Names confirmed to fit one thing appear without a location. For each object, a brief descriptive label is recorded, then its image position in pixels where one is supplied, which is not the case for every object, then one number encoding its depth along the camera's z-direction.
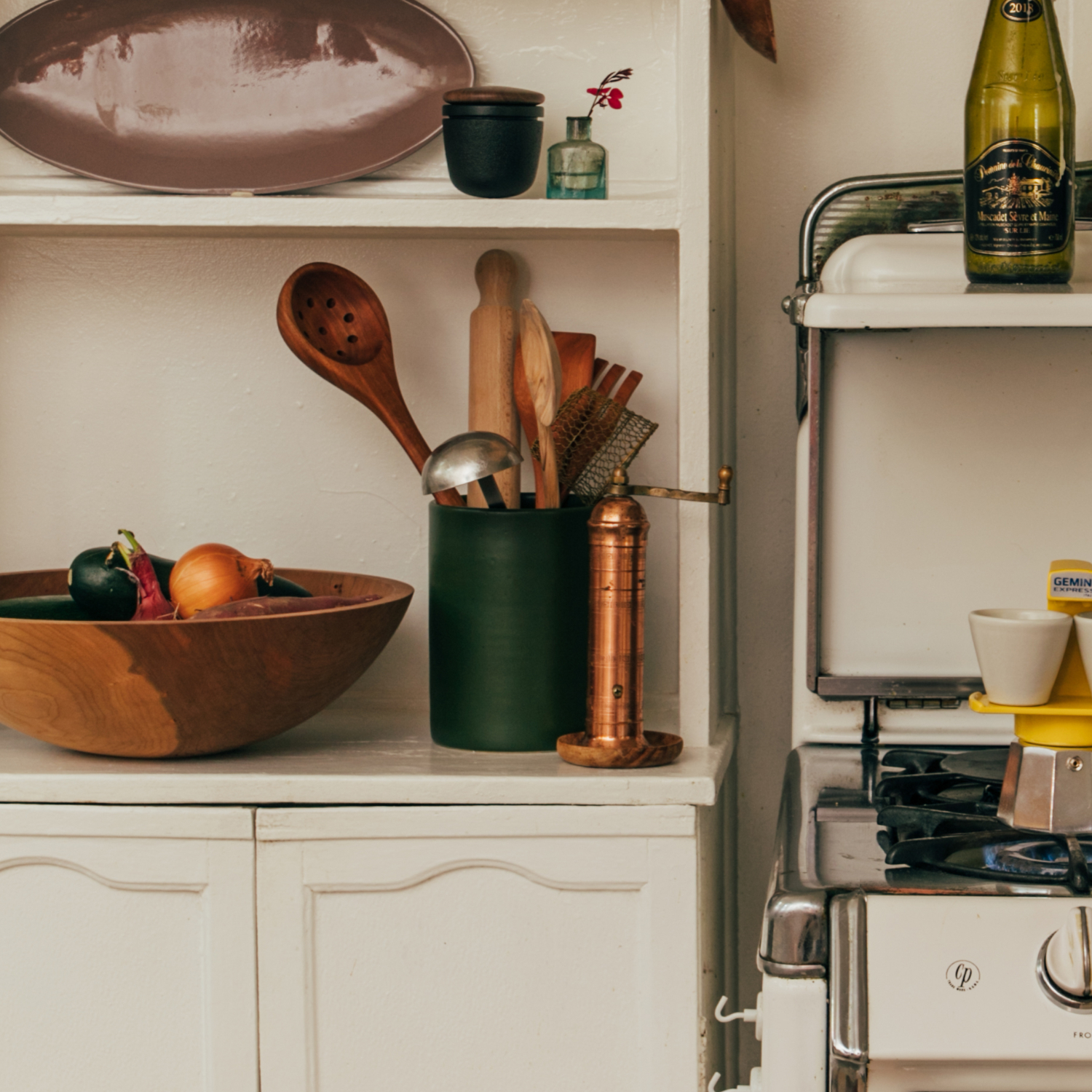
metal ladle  2.68
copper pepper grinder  2.67
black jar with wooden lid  2.72
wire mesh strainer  2.76
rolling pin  2.85
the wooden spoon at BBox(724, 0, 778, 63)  2.79
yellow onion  2.73
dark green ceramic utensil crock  2.71
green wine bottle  2.60
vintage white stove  2.54
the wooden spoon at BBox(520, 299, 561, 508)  2.72
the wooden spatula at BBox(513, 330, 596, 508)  2.84
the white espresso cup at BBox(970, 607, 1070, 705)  2.47
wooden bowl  2.64
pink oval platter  2.86
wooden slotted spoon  2.83
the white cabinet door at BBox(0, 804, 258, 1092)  2.66
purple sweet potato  2.69
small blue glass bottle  2.77
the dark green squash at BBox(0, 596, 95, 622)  2.74
